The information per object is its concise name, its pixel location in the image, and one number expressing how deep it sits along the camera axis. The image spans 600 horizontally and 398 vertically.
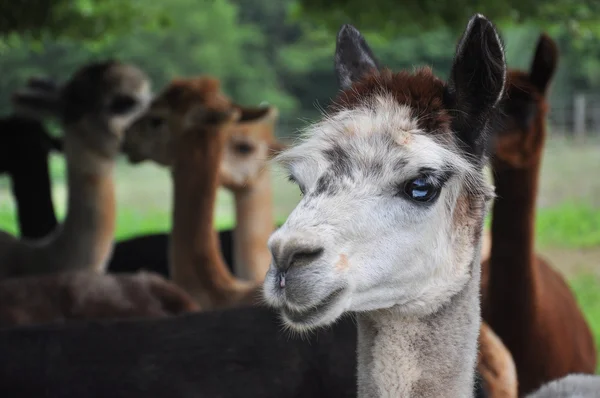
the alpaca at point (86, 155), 5.45
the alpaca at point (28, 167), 6.28
